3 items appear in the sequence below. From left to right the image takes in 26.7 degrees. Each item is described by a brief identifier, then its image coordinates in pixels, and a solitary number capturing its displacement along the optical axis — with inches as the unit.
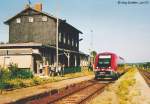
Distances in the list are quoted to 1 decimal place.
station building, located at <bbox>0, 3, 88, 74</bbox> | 1542.8
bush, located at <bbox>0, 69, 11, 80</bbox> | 998.8
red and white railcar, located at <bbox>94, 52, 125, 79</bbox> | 1300.4
